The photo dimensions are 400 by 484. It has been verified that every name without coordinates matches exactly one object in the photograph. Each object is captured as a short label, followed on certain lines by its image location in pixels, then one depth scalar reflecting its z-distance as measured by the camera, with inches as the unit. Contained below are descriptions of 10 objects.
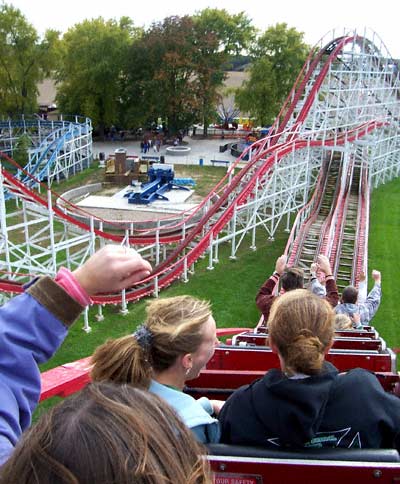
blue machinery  864.9
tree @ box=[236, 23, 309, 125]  1381.6
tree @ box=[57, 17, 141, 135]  1405.0
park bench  1207.6
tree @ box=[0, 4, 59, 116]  1208.2
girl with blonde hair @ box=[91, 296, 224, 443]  85.9
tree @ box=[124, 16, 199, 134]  1348.4
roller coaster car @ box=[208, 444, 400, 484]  73.4
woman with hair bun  83.9
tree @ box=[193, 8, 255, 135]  1371.8
